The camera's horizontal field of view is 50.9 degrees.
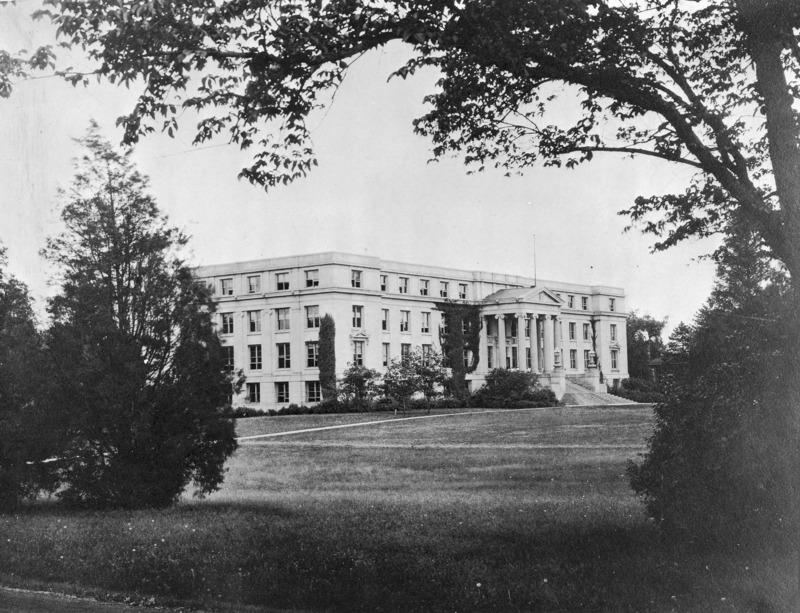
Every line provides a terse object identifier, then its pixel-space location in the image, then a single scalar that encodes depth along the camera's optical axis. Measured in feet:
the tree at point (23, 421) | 45.32
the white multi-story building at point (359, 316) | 211.20
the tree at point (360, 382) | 182.19
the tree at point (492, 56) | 28.09
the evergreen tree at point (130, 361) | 44.93
